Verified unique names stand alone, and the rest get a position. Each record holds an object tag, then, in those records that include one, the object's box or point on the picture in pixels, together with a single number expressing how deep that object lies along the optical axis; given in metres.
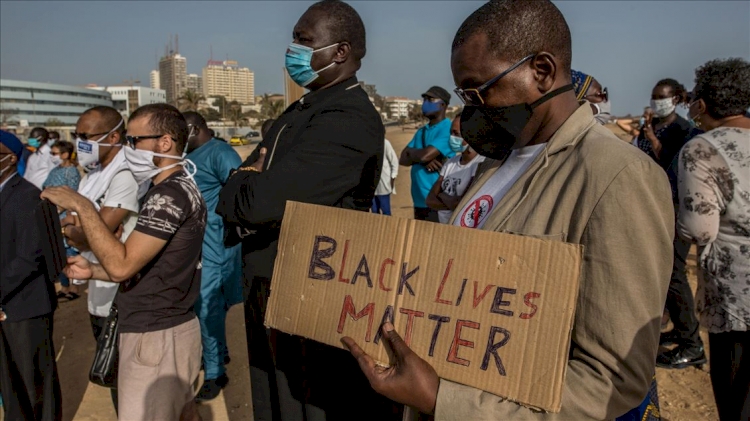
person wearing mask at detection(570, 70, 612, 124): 3.67
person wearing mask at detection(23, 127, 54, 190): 8.80
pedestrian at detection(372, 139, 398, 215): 7.25
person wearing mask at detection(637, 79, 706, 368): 4.59
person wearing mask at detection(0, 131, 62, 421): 3.29
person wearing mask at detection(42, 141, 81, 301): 7.03
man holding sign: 1.20
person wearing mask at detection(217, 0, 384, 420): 2.30
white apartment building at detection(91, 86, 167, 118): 115.38
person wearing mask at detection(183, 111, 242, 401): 4.46
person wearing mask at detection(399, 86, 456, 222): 5.70
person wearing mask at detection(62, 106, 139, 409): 3.29
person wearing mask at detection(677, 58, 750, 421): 2.67
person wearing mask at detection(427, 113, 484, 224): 4.00
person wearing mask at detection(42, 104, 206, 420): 2.59
